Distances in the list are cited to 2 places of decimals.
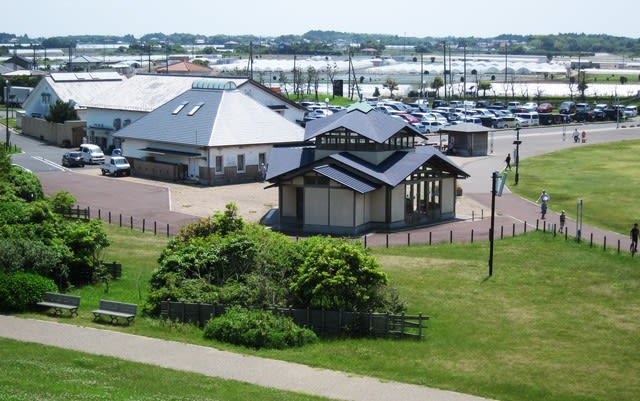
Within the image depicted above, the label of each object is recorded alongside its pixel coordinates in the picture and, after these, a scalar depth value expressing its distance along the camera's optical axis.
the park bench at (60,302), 27.61
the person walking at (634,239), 37.88
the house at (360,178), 42.84
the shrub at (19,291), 27.44
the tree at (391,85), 129.60
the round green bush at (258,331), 25.20
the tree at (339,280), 26.95
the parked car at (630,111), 103.14
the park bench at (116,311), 26.89
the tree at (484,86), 128.12
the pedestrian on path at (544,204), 46.48
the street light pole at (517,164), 58.47
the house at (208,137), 57.41
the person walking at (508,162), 63.59
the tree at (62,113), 76.94
